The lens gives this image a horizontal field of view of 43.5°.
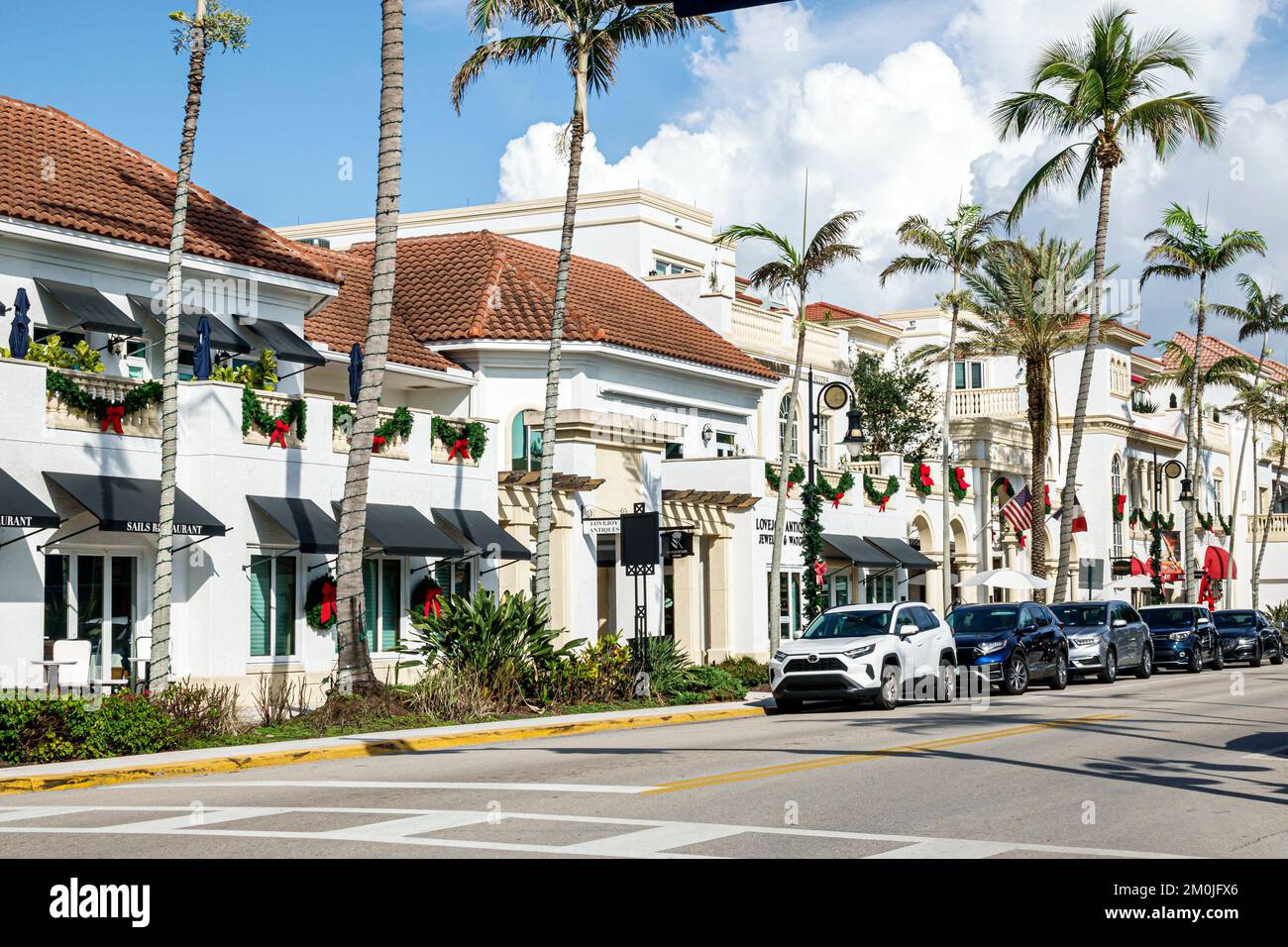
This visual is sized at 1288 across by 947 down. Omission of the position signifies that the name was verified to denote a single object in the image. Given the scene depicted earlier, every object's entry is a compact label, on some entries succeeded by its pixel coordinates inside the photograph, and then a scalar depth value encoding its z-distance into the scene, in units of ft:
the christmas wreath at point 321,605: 90.94
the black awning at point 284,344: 93.45
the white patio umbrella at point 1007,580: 159.53
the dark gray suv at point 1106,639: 116.26
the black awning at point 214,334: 88.74
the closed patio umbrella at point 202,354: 84.38
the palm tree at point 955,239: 144.56
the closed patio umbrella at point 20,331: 77.30
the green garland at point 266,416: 86.07
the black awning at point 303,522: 85.92
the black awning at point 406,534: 91.56
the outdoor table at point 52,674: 71.85
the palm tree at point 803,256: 108.47
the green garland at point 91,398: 77.15
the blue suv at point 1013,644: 101.30
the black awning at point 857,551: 138.72
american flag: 163.53
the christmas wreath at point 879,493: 149.79
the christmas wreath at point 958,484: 170.37
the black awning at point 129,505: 75.41
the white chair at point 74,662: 73.92
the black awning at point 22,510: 70.79
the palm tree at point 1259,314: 210.59
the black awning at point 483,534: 99.60
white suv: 83.46
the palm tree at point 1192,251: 182.60
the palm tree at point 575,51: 91.40
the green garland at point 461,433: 100.68
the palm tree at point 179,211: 72.64
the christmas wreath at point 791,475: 132.46
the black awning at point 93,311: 82.84
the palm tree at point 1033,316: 161.58
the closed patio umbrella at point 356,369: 94.58
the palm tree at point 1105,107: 135.64
